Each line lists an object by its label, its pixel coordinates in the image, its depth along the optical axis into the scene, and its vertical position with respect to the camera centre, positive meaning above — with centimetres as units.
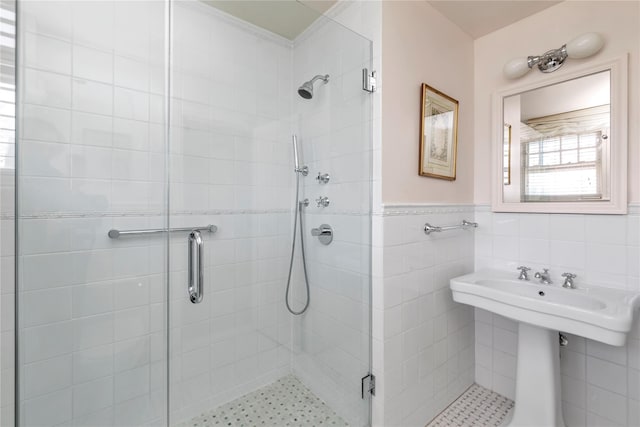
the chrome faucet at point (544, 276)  165 -35
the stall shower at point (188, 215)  116 -1
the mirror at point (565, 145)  150 +38
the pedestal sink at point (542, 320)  123 -46
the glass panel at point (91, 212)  111 +0
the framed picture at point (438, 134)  165 +46
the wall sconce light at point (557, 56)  150 +85
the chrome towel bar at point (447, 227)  166 -8
